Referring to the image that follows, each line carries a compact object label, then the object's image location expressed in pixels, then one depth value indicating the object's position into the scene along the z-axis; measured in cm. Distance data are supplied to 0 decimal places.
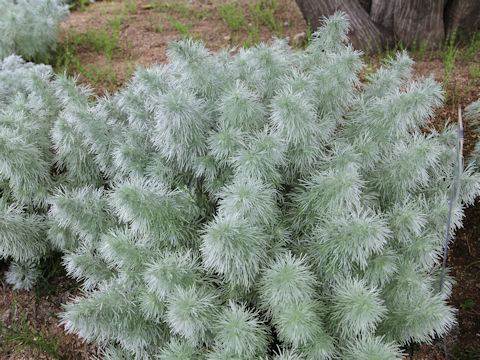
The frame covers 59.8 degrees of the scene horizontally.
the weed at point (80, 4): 451
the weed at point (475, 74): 282
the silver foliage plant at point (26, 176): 195
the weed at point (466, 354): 189
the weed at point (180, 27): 367
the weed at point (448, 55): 278
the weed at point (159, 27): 381
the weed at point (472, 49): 303
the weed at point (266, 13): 375
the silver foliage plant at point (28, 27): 324
